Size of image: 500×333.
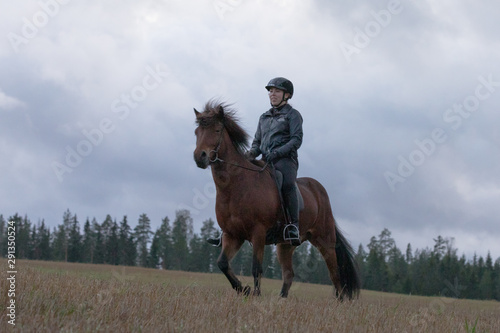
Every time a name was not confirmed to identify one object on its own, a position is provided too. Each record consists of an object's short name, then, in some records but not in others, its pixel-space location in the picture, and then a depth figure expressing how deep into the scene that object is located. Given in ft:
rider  31.14
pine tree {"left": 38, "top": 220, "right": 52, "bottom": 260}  305.73
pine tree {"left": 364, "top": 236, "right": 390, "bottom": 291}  276.41
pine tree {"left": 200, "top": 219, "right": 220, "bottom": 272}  272.10
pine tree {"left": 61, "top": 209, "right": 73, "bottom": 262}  308.60
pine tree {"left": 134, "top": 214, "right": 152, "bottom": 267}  293.64
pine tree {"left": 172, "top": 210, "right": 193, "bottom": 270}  293.23
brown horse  28.96
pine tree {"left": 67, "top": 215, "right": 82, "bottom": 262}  294.66
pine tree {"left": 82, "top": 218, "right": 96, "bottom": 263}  292.40
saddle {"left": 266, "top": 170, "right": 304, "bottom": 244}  31.12
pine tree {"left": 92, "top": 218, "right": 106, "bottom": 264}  281.72
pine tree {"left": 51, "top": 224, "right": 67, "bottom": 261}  310.02
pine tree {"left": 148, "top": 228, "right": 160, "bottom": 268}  287.89
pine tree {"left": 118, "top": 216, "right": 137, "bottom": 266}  273.54
